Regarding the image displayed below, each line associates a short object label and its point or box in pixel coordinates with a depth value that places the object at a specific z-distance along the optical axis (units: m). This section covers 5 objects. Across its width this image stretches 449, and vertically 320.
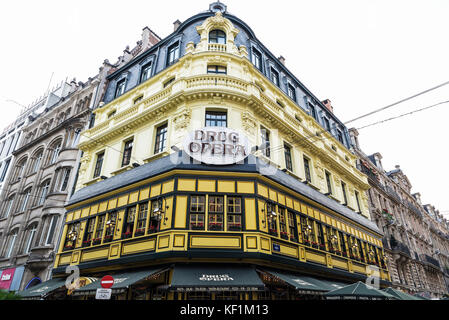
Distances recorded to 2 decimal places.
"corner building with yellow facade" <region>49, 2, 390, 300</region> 11.87
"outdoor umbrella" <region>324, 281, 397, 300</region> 10.91
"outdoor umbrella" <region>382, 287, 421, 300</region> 12.64
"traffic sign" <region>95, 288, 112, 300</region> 8.77
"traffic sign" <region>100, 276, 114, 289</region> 9.40
